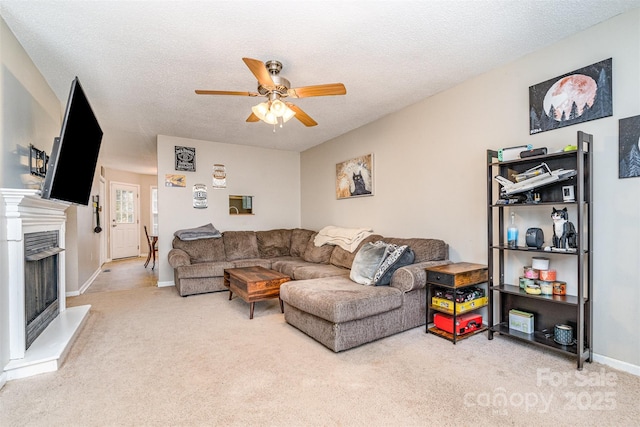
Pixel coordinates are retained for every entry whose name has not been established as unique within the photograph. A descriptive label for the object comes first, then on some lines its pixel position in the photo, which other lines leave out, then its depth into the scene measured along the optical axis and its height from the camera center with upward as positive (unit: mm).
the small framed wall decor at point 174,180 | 4898 +533
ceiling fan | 2389 +977
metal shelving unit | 2082 -395
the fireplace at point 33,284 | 2064 -586
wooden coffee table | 3232 -793
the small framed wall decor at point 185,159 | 4992 +901
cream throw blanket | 4184 -359
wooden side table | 2588 -673
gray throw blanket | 4724 -323
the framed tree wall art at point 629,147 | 2021 +433
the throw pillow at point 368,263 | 2926 -504
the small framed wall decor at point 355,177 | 4332 +527
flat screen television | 2162 +474
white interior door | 7984 -227
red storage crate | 2678 -998
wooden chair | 6469 -790
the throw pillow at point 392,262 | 2857 -487
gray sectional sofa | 2447 -746
